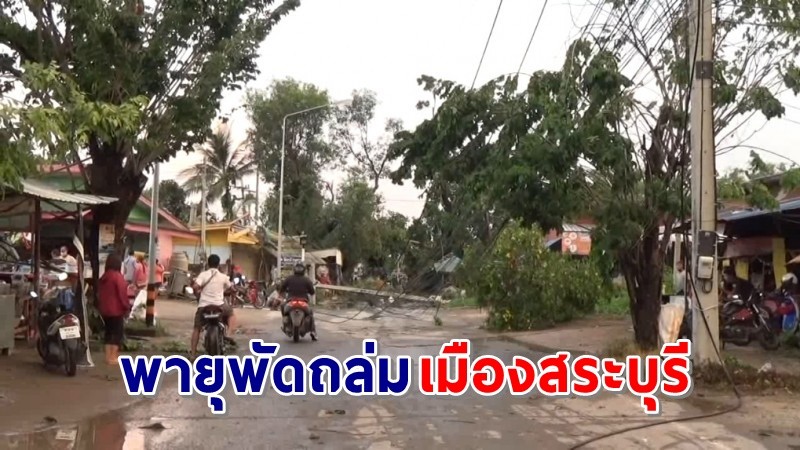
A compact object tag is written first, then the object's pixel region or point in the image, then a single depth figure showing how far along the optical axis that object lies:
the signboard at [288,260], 40.31
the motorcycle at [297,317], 16.08
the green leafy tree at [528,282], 19.97
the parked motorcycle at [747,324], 14.27
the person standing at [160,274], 26.97
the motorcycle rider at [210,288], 12.41
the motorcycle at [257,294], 30.98
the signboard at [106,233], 14.04
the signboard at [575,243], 28.97
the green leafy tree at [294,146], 44.91
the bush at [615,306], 22.80
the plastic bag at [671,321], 11.37
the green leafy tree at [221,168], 43.50
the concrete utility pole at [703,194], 10.70
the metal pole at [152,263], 16.47
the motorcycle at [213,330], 12.41
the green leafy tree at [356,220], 45.09
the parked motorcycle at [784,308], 14.51
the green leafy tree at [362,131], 46.72
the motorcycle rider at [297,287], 16.23
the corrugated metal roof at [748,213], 14.20
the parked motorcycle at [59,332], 10.30
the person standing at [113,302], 11.73
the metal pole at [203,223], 33.38
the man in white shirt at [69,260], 14.80
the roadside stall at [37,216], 10.95
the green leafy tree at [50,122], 7.32
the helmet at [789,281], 15.01
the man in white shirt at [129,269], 19.54
